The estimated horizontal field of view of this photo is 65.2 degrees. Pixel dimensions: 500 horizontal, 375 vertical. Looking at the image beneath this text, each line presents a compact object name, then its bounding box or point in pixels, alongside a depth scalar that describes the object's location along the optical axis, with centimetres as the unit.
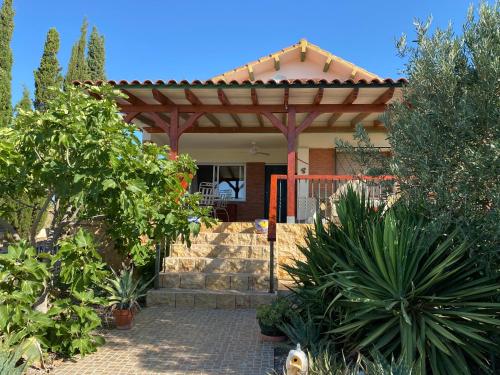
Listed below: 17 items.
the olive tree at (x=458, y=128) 311
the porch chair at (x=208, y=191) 1161
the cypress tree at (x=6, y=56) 1126
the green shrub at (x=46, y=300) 356
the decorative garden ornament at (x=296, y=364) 322
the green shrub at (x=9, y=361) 289
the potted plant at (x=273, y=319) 466
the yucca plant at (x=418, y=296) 321
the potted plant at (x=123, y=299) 529
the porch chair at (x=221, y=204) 1188
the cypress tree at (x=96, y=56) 2128
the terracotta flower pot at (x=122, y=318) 528
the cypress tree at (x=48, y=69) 1298
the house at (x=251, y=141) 682
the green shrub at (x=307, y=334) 399
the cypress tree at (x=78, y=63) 1570
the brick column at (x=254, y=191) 1337
